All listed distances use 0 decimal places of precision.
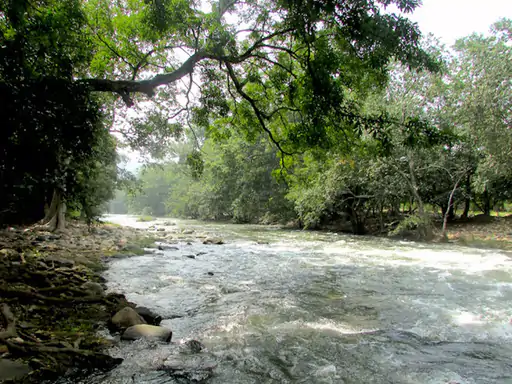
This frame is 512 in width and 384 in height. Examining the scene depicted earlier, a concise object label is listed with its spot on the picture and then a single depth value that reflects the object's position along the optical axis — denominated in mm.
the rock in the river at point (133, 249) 11711
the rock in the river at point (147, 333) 4133
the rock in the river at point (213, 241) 15870
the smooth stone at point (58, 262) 6896
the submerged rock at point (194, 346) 3923
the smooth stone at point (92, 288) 5605
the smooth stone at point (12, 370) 2748
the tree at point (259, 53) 4531
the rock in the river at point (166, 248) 13280
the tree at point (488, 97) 14594
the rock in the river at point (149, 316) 4895
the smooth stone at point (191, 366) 3289
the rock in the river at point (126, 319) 4441
